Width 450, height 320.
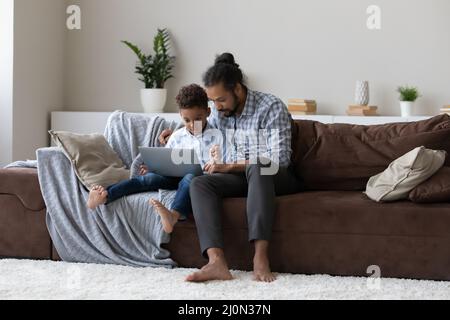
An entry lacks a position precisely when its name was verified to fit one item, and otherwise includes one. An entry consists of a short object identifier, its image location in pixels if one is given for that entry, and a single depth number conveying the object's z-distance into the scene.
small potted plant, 4.99
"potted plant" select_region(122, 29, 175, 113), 5.36
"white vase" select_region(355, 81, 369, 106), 5.05
